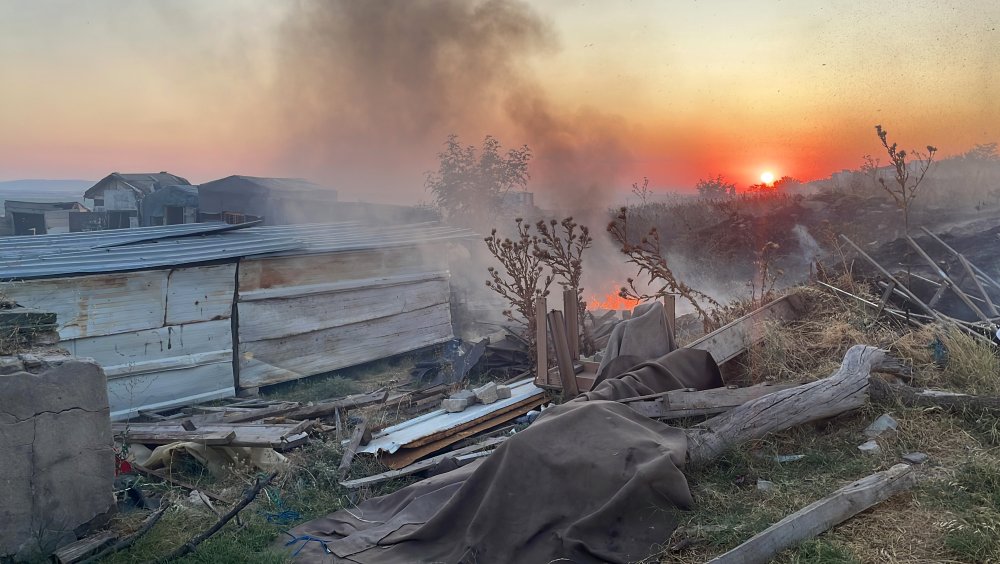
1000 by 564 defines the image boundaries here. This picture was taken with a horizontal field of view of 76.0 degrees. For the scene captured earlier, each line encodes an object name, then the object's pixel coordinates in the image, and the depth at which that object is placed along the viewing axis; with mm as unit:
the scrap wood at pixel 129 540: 4543
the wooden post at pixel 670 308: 7180
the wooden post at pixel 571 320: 7699
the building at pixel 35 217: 26000
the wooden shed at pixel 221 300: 8844
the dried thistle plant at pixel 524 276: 9594
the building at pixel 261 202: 24781
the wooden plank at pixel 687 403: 5453
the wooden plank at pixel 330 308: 10539
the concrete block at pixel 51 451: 4395
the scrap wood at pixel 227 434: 6578
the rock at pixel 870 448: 4918
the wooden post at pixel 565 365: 7250
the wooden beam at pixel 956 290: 7373
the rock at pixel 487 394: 7559
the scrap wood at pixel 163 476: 6047
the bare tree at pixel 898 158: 8719
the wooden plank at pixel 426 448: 6473
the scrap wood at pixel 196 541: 4569
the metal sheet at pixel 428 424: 6645
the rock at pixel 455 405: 7457
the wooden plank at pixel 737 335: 6918
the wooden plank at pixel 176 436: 6570
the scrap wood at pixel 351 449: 6273
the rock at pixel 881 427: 5188
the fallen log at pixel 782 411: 5109
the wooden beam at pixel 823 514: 3676
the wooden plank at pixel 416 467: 5980
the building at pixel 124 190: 31469
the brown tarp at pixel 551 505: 4207
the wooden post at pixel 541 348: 7633
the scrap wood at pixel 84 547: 4430
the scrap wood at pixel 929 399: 5172
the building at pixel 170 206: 27422
